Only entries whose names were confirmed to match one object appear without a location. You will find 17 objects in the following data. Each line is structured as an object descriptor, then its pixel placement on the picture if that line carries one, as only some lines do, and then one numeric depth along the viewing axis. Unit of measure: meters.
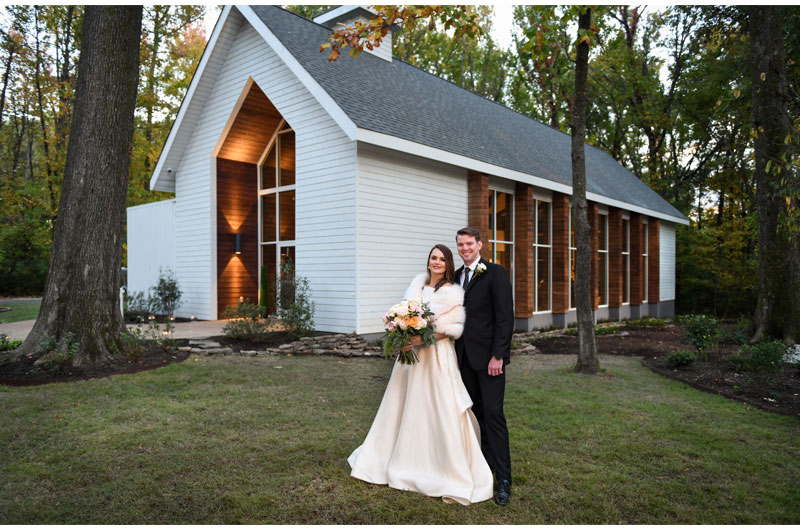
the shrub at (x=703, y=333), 9.30
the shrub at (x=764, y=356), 7.62
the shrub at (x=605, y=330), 15.03
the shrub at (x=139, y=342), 7.91
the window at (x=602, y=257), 19.19
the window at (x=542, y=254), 15.88
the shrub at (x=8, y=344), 8.02
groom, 3.81
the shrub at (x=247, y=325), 10.52
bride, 3.75
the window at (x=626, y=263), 21.06
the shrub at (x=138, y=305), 14.63
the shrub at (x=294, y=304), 10.83
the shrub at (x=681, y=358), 8.78
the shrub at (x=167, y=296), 14.37
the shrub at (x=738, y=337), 11.31
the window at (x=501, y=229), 14.12
